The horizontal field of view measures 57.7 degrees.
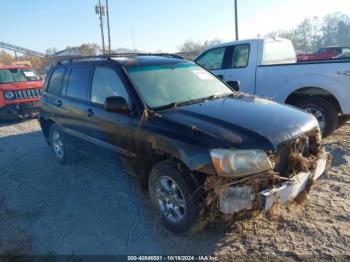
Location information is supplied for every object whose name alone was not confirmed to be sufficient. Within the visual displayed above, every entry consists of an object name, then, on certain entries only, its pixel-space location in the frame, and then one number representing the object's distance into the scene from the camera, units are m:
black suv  2.84
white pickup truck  5.61
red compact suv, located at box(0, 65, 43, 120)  9.35
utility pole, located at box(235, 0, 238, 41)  21.57
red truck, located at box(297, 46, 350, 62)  19.68
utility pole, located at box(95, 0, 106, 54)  32.22
